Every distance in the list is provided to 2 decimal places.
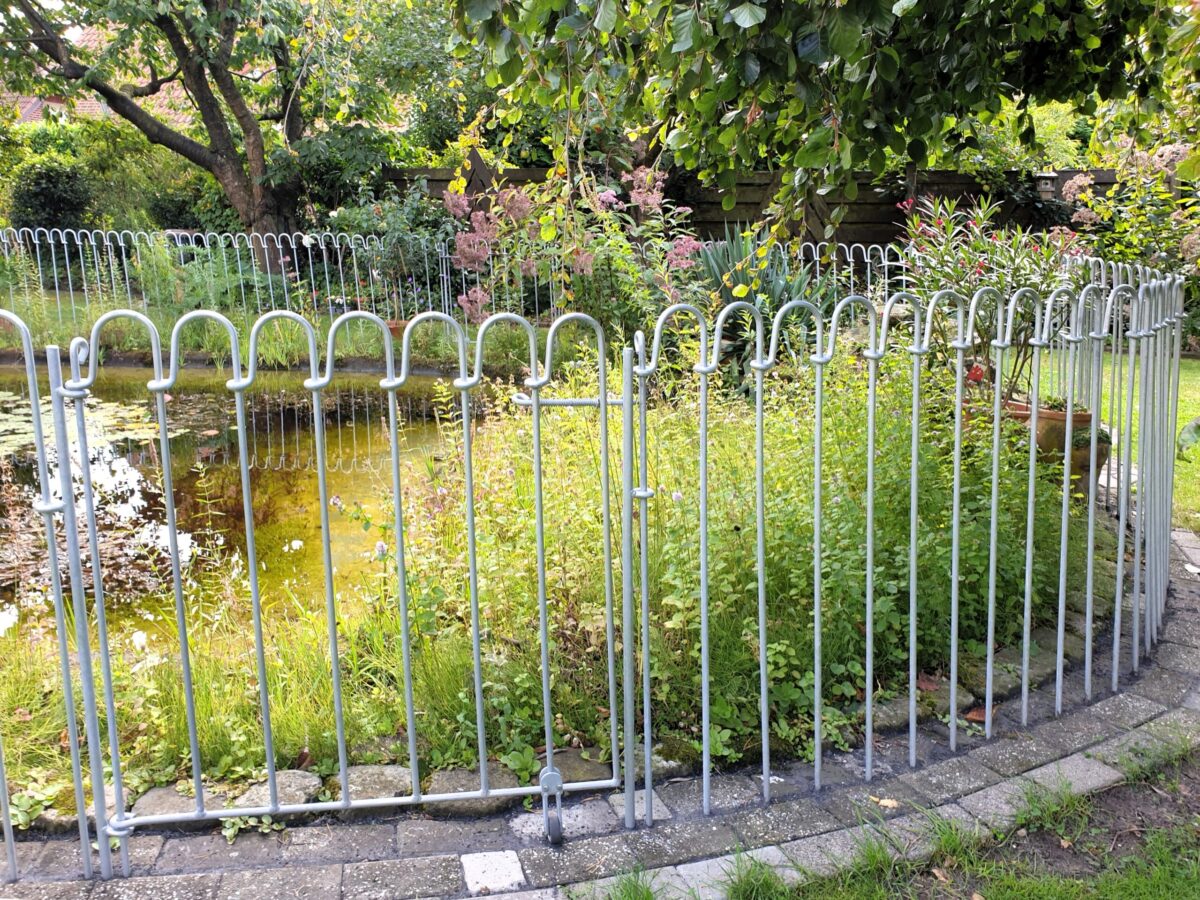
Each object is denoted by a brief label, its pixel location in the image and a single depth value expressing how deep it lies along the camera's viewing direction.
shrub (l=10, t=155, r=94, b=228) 14.68
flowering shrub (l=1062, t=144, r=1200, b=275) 8.05
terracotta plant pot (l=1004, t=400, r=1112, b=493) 4.22
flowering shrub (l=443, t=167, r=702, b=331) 7.50
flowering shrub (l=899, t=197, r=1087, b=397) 4.42
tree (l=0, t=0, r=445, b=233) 10.52
